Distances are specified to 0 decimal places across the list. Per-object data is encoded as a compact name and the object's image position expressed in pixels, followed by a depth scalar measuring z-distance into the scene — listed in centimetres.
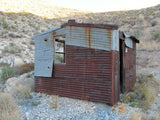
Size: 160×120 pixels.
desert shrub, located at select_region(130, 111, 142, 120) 437
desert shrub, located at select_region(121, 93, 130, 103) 585
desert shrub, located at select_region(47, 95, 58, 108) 546
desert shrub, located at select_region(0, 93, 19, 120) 458
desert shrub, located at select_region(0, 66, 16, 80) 1060
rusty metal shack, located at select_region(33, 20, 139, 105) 530
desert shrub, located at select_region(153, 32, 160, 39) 1716
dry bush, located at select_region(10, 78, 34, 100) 676
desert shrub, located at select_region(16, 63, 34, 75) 1130
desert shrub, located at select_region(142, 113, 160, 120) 454
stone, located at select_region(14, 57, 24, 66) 1439
